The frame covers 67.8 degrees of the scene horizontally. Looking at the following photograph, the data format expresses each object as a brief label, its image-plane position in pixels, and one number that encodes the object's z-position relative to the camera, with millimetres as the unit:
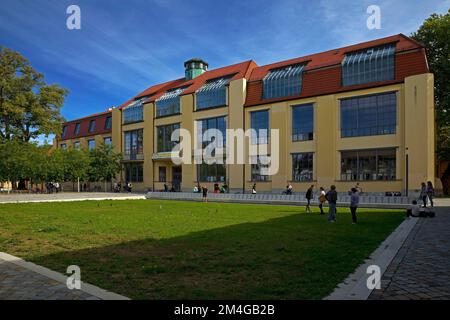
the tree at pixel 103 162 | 48938
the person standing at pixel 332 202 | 14008
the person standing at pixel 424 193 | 18758
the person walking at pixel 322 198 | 17219
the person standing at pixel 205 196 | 28594
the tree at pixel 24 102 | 43375
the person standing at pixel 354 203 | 13359
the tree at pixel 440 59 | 31875
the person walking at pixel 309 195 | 18500
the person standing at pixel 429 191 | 20459
